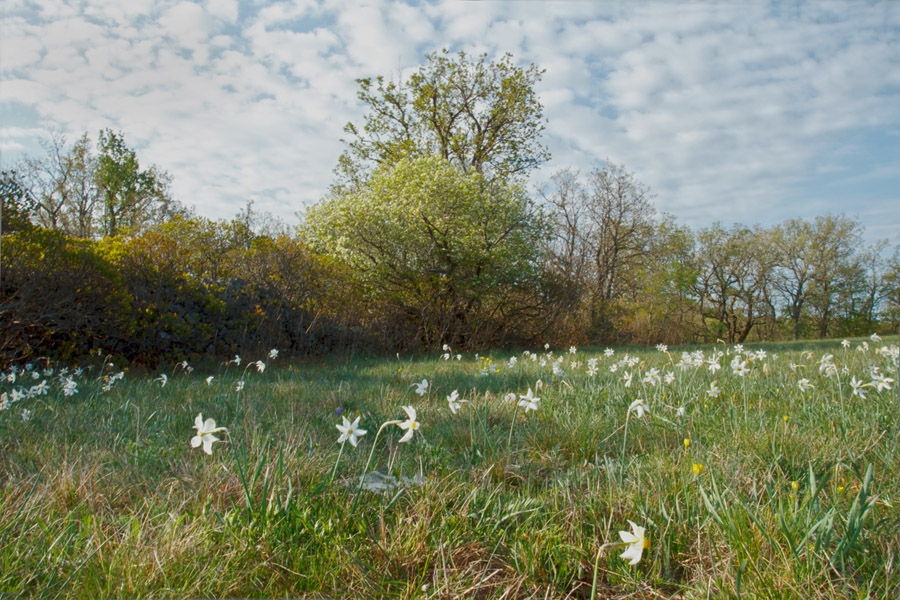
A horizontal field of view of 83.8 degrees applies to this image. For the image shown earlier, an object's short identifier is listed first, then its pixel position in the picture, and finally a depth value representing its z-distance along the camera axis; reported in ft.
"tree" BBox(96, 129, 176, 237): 91.35
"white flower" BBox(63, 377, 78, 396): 13.39
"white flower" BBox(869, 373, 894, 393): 9.39
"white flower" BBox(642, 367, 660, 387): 10.65
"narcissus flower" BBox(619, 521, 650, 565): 4.47
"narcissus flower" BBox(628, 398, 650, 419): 6.83
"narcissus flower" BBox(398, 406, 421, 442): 5.90
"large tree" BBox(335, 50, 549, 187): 65.62
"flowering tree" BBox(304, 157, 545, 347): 40.86
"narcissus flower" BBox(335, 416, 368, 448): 6.05
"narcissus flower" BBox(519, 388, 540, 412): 7.77
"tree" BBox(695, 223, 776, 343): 109.29
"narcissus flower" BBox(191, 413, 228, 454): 6.14
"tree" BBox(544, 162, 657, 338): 92.89
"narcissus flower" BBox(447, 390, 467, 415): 7.49
